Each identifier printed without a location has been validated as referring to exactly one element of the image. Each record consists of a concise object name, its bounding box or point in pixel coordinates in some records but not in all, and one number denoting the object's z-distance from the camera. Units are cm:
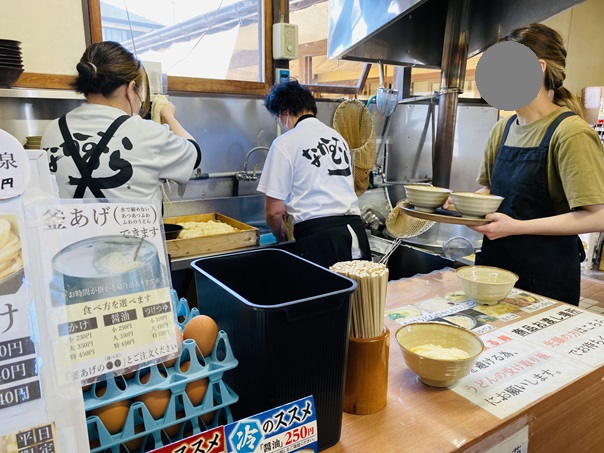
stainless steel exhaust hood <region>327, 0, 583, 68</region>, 232
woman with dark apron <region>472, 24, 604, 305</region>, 153
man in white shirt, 228
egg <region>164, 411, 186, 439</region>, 69
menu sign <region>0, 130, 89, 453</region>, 45
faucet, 298
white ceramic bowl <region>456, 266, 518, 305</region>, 143
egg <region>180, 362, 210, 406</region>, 69
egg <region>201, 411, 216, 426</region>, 72
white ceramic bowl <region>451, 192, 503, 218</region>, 145
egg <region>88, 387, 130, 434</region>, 62
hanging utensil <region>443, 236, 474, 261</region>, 256
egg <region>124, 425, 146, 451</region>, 67
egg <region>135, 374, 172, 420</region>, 66
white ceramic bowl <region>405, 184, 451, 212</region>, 153
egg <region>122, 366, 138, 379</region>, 53
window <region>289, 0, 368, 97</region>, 346
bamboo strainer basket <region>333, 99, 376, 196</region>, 329
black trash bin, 69
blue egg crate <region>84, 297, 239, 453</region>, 62
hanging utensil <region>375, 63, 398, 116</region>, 340
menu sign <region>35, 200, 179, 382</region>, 49
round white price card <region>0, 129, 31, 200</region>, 46
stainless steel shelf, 216
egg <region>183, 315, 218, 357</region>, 75
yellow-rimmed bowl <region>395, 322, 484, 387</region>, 97
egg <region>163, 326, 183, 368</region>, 58
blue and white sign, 66
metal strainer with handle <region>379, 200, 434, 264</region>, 280
